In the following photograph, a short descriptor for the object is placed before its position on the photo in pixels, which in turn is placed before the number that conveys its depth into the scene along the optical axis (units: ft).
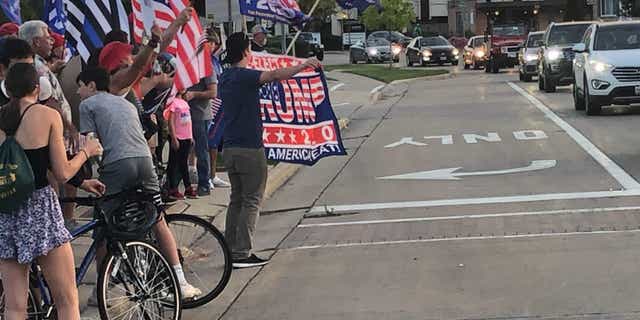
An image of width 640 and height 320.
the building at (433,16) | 332.60
